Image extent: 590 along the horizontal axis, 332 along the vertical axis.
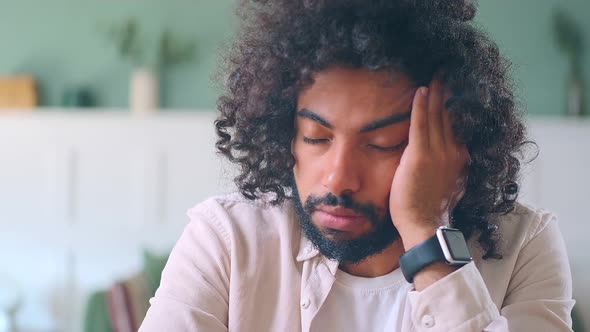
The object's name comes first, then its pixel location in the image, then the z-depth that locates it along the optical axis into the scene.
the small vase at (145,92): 3.14
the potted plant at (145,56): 3.14
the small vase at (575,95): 2.89
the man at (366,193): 0.97
